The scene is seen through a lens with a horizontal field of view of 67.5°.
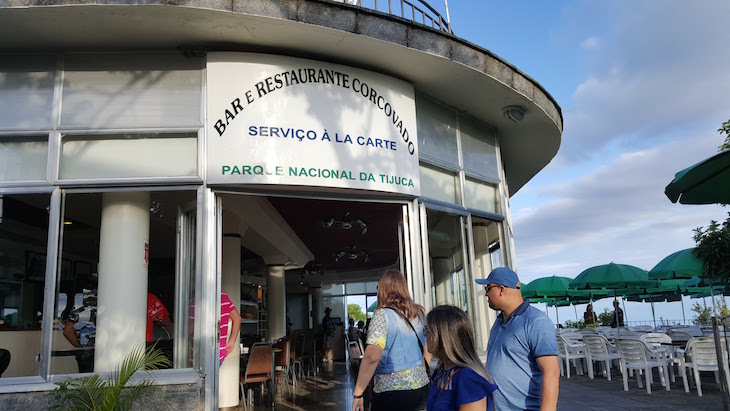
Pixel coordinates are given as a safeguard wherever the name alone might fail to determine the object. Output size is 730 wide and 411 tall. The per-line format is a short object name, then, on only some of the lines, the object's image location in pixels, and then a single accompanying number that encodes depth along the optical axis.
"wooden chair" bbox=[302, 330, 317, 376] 12.39
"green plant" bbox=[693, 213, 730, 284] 7.82
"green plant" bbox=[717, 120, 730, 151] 11.17
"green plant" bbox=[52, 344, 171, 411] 4.48
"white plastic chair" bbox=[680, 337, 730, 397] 8.03
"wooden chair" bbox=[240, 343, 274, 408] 7.89
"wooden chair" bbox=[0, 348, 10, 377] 5.36
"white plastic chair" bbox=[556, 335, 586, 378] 10.78
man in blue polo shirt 2.57
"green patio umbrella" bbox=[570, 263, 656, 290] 13.02
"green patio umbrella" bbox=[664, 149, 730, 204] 4.42
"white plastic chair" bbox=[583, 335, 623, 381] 9.89
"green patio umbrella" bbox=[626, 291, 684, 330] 24.53
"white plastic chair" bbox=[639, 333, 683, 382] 8.72
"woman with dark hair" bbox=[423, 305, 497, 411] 2.17
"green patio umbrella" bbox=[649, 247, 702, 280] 10.90
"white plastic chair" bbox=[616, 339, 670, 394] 8.41
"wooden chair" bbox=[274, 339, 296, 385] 9.95
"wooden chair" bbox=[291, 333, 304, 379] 11.04
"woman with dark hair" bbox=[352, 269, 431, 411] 3.36
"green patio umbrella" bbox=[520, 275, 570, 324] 17.47
